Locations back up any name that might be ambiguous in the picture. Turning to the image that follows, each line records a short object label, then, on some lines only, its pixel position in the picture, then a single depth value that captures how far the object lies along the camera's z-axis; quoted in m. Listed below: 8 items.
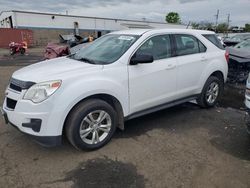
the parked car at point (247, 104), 2.81
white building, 27.35
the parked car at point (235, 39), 10.19
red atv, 14.85
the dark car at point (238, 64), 6.31
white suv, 2.65
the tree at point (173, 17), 56.27
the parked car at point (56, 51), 8.14
